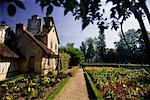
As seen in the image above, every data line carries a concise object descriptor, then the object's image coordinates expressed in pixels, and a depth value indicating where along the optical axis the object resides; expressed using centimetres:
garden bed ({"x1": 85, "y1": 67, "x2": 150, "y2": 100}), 721
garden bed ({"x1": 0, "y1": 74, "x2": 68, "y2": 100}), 692
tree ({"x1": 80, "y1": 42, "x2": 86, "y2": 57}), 6062
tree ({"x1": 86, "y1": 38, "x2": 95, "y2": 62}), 5077
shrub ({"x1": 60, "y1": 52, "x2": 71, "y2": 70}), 1855
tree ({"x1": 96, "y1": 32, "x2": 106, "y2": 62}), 4779
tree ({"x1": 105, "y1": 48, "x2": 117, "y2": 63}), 3675
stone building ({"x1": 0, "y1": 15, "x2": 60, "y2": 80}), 1378
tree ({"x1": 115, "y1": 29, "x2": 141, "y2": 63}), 3615
